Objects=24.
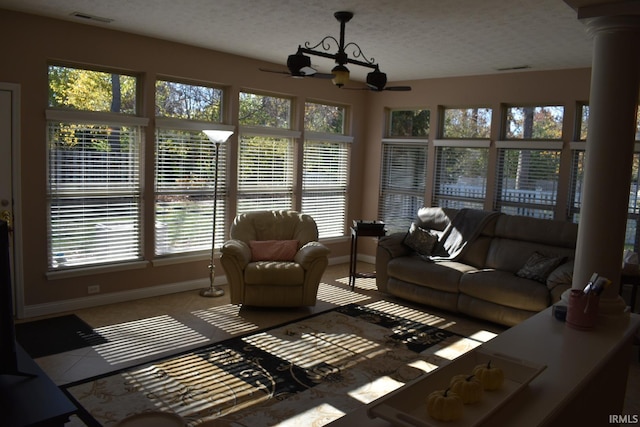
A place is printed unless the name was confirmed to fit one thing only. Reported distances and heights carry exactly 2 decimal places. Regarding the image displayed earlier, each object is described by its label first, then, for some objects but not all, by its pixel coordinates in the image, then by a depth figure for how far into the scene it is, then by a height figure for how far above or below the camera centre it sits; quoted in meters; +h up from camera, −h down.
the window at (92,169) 5.01 -0.11
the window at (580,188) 5.60 -0.07
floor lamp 5.60 -0.39
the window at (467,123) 6.82 +0.70
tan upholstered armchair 5.20 -1.02
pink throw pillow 5.54 -0.90
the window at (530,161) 6.22 +0.21
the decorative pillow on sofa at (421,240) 6.23 -0.81
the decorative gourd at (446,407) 1.52 -0.68
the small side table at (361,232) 6.51 -0.77
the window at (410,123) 7.43 +0.72
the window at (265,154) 6.48 +0.16
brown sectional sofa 5.04 -1.01
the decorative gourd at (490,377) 1.74 -0.67
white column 2.76 +0.19
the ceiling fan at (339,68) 3.86 +0.76
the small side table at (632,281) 4.52 -0.86
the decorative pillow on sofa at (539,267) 5.20 -0.89
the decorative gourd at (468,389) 1.62 -0.67
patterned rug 3.36 -1.56
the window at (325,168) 7.32 +0.01
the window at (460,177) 6.85 -0.02
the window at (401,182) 7.50 -0.14
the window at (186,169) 5.74 -0.08
